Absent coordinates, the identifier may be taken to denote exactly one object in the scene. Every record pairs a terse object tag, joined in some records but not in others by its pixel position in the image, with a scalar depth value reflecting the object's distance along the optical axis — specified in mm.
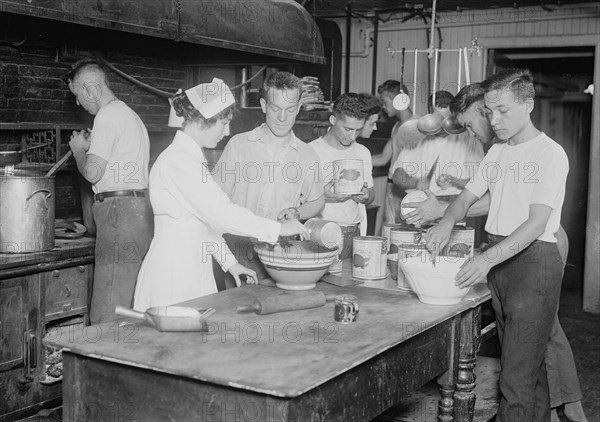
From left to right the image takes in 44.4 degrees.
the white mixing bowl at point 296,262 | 3340
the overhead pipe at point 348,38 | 8789
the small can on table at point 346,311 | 2910
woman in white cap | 3322
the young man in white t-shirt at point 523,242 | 3395
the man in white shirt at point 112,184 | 4664
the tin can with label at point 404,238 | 3938
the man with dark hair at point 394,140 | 6191
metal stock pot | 4363
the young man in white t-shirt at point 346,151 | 4719
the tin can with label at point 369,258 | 3750
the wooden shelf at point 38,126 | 5023
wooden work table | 2248
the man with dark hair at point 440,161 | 5617
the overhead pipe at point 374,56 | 9164
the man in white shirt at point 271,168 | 4090
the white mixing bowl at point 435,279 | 3221
